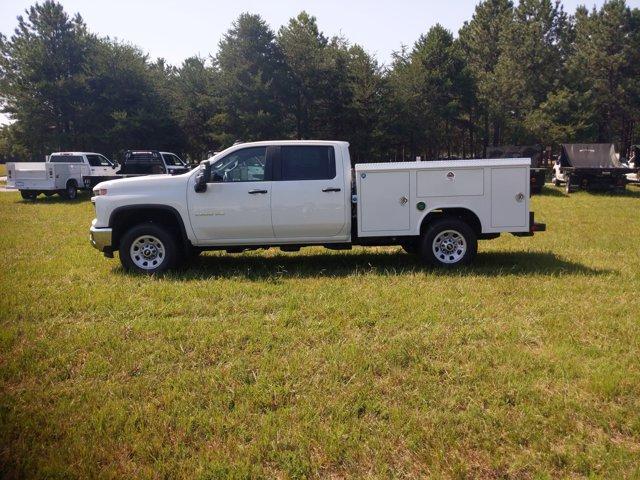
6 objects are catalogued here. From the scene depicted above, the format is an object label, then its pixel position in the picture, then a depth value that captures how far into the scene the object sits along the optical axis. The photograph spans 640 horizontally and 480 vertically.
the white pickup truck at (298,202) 7.57
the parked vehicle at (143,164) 20.86
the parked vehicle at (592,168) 21.02
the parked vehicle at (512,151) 23.80
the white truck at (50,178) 21.19
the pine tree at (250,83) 31.56
